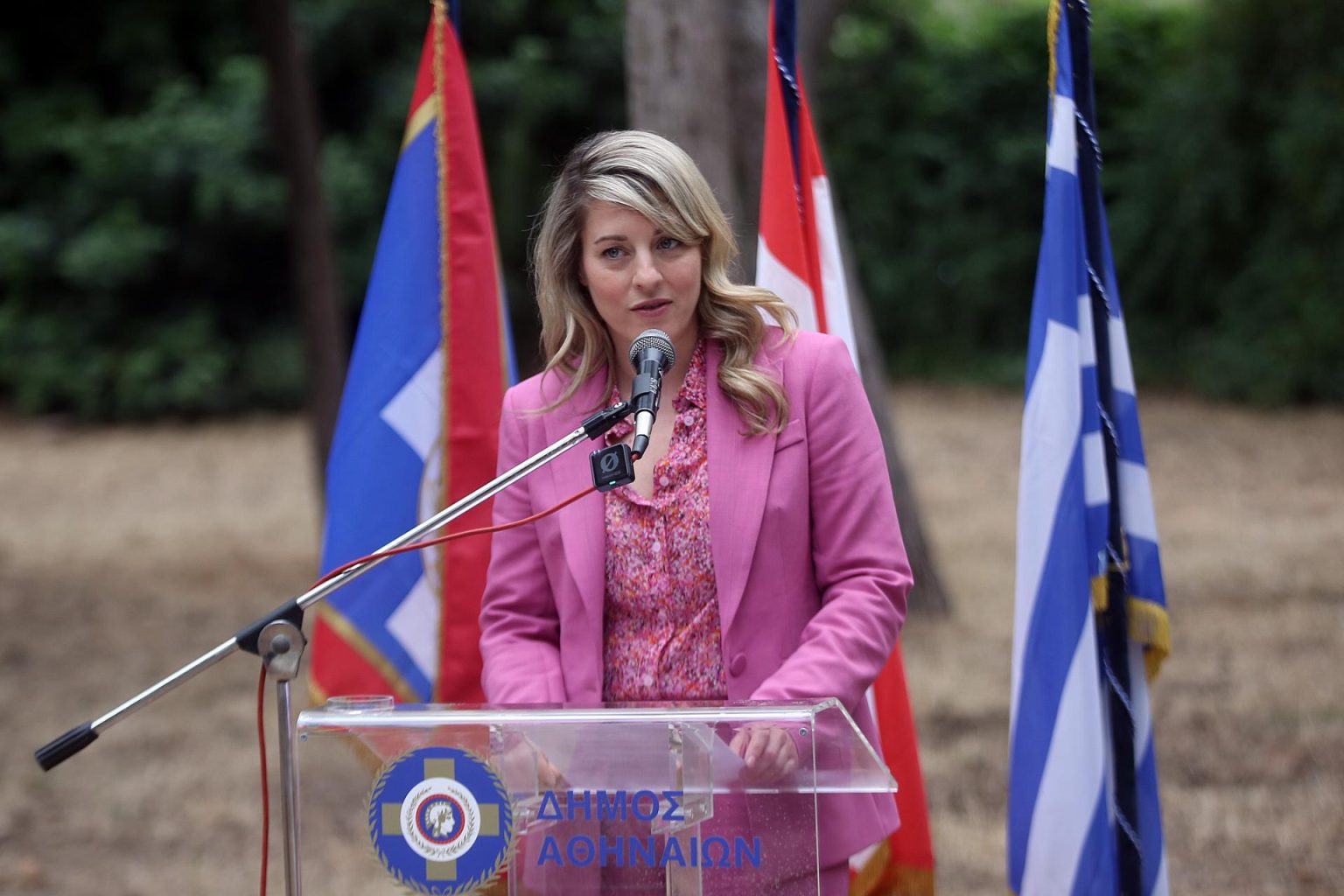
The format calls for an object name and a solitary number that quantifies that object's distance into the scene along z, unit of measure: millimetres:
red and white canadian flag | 5773
